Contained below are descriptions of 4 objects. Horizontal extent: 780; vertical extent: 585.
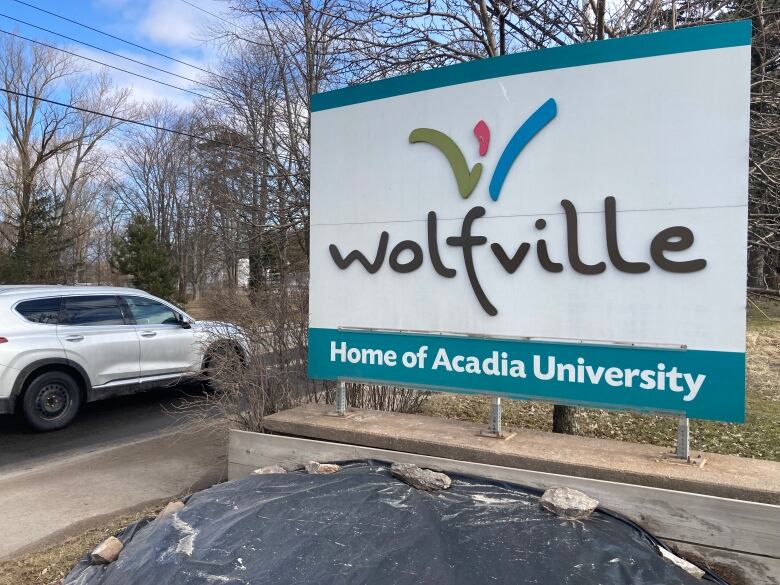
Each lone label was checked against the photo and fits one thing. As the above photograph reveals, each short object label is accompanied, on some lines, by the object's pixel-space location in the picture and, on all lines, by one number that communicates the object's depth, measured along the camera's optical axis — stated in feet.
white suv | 22.63
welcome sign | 10.23
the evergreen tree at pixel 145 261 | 96.37
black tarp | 7.82
